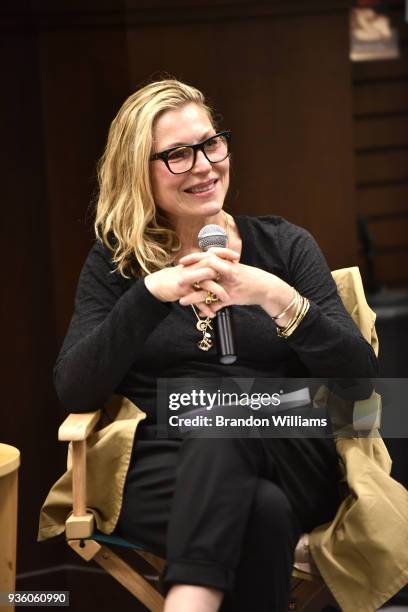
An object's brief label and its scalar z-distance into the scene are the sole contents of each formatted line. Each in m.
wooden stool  4.70
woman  4.04
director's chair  4.46
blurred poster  8.45
